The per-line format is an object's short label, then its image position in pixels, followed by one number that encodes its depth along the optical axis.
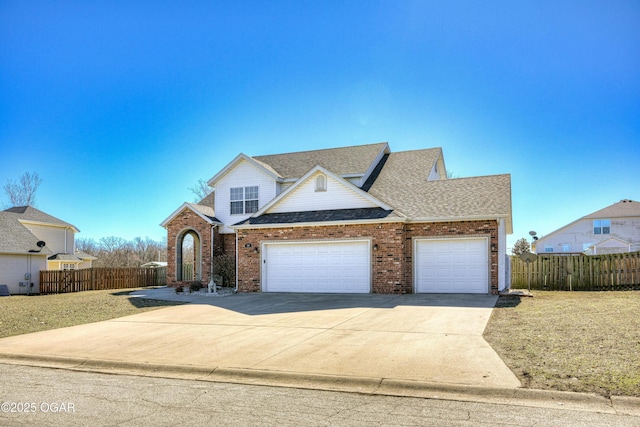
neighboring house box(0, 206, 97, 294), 25.36
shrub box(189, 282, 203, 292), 21.69
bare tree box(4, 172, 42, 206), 46.84
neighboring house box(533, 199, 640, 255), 38.53
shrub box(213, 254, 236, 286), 22.59
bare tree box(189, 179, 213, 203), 43.06
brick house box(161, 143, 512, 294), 17.34
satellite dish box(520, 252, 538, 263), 19.62
